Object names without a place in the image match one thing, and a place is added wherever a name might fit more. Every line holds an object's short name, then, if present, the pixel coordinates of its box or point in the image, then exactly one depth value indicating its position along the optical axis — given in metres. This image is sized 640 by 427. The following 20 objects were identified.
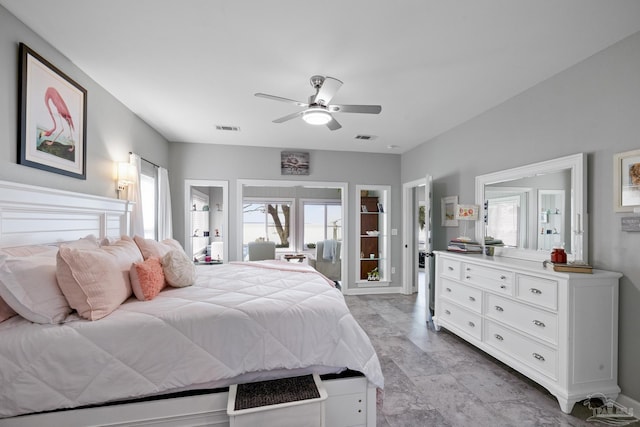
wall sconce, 3.16
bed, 1.42
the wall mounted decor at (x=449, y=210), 4.05
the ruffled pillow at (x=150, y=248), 2.40
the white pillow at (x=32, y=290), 1.42
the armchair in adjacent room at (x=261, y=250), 5.80
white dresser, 2.08
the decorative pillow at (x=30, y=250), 1.66
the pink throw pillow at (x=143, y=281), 1.87
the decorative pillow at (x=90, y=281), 1.56
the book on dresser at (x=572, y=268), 2.12
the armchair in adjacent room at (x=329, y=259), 6.20
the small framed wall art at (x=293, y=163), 5.22
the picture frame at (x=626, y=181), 2.02
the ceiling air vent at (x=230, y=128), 4.11
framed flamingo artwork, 1.98
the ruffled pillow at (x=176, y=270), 2.20
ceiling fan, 2.38
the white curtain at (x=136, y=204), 3.32
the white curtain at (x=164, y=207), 4.19
